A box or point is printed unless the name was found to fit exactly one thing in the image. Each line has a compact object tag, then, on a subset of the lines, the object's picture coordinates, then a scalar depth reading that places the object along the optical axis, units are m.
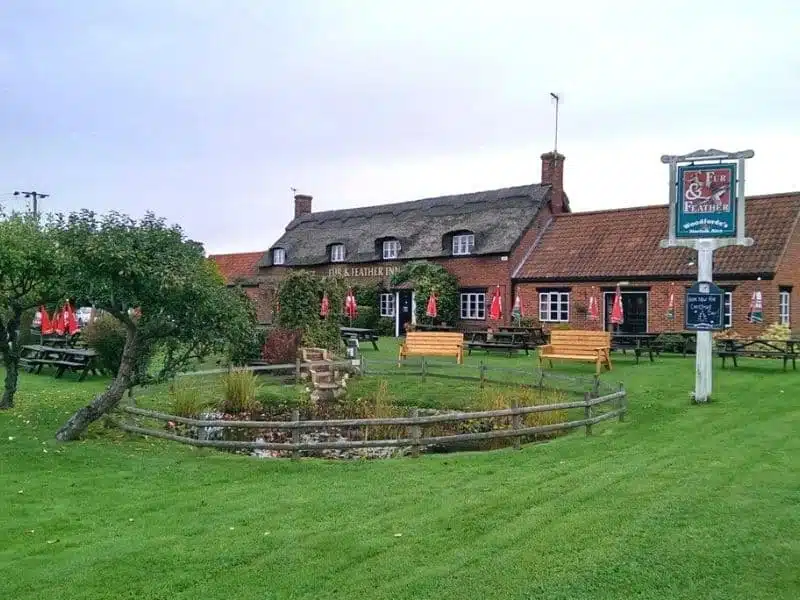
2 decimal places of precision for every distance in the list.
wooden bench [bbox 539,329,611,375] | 17.27
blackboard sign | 12.70
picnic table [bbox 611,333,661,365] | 19.38
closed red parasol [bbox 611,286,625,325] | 22.16
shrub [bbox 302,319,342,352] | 19.00
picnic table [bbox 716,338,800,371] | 16.83
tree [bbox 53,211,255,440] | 9.27
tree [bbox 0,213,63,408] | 11.56
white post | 12.82
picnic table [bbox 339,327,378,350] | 24.04
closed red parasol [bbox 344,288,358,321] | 26.27
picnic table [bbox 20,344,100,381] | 17.61
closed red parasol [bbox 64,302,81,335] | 21.12
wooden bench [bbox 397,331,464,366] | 19.05
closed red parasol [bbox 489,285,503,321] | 25.22
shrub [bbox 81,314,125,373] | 17.08
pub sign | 12.70
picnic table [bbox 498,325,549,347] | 22.41
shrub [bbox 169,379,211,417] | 13.11
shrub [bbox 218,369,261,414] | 14.44
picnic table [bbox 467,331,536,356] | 21.17
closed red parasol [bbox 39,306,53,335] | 23.04
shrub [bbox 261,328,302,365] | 18.39
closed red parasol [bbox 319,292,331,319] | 19.75
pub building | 24.14
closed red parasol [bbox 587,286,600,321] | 24.81
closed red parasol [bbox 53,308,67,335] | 21.85
